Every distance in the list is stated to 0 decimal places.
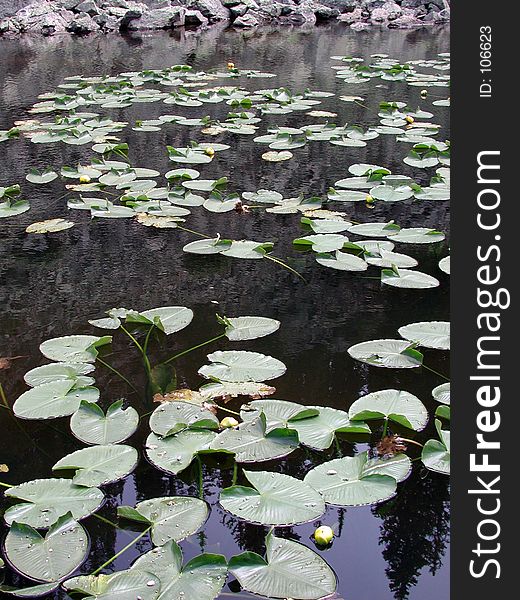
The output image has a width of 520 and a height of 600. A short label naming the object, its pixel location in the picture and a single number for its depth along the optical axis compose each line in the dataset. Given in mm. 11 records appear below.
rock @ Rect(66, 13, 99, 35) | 7680
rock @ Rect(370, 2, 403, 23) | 9117
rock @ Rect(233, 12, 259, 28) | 8469
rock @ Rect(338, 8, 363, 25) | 9062
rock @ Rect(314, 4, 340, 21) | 9242
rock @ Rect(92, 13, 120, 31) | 7941
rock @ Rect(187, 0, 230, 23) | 8641
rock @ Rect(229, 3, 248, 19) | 8812
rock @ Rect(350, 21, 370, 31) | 8352
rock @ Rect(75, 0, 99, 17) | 8133
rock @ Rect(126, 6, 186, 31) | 7980
